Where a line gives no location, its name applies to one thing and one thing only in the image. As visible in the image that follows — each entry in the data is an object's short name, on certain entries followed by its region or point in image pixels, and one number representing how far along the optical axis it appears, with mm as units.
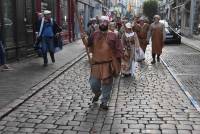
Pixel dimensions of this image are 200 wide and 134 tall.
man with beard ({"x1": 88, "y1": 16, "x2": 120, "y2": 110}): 5114
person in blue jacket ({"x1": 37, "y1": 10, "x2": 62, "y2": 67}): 8975
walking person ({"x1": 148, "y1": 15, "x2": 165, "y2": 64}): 10457
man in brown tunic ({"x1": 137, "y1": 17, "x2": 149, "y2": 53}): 10615
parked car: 18554
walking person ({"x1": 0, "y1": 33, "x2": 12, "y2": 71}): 7855
